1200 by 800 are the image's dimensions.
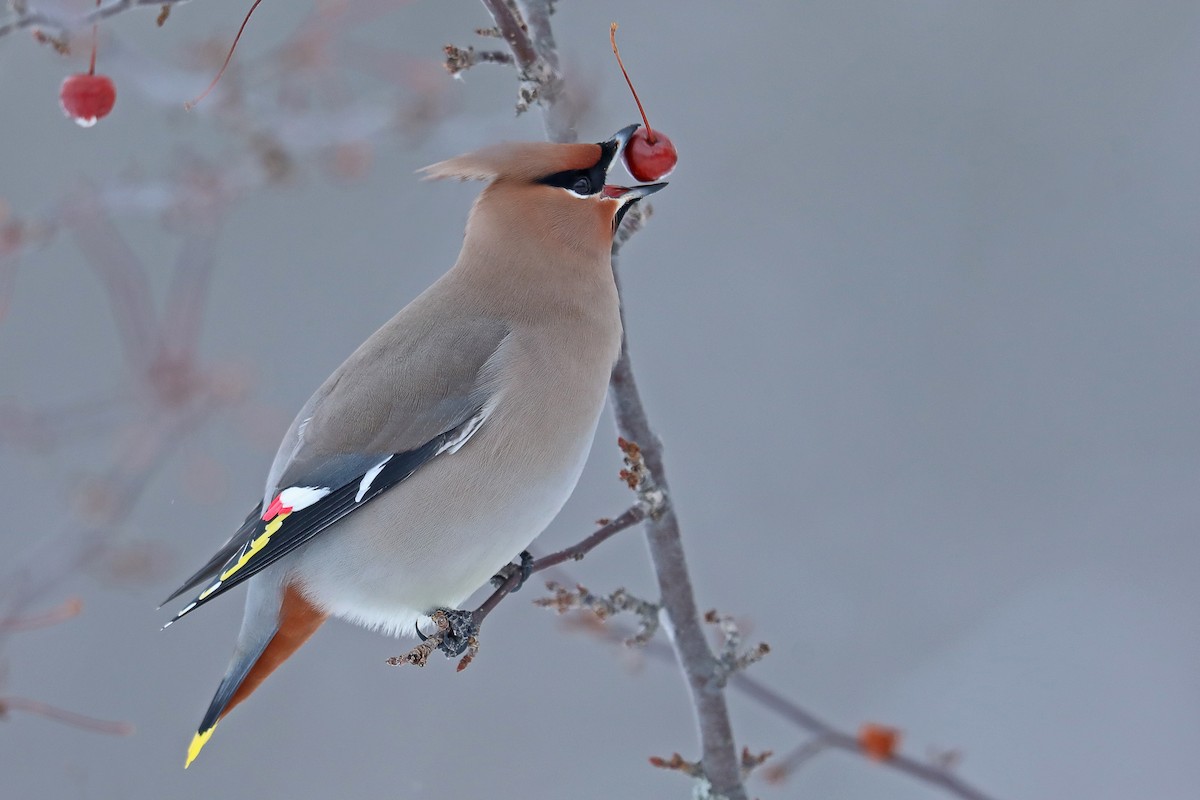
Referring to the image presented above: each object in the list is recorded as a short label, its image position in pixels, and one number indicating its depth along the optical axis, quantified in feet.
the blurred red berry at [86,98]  14.67
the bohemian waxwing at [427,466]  15.53
